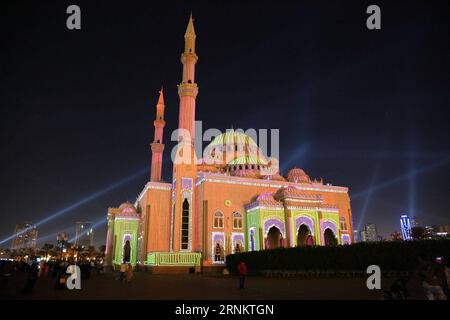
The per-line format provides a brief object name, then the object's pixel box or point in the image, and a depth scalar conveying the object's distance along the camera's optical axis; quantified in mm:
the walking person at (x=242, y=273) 16308
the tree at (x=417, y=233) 78312
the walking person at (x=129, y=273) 21062
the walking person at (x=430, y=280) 8047
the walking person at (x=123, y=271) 21844
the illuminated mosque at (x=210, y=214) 37062
